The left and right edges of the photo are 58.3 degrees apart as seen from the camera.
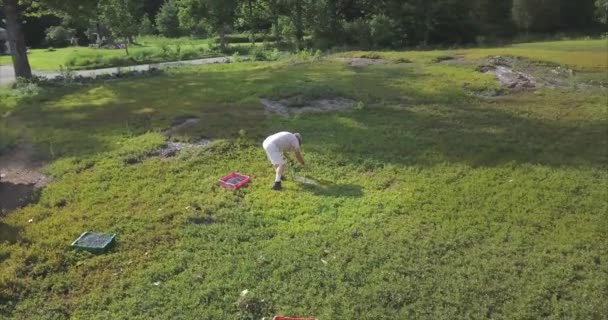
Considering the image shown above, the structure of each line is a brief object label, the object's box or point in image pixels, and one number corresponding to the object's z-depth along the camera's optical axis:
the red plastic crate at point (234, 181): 9.48
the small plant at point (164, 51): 34.88
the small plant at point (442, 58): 23.02
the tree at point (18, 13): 19.91
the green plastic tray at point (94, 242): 7.44
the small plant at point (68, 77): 20.67
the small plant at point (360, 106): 14.54
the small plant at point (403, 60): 23.49
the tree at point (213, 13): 39.91
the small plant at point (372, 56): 25.15
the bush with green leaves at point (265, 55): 29.32
